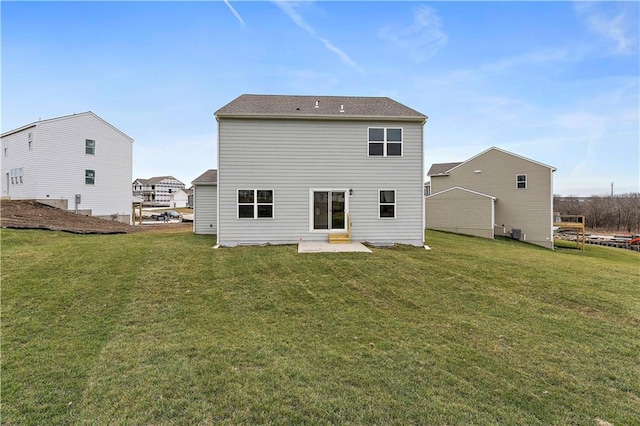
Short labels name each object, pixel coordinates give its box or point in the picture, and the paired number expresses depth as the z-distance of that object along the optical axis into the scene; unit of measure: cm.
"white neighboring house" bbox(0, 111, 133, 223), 2111
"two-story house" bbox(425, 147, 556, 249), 2102
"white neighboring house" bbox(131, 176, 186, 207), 8512
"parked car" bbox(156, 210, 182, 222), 3653
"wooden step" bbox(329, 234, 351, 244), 1205
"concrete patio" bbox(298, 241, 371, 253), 1037
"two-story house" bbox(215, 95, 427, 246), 1196
